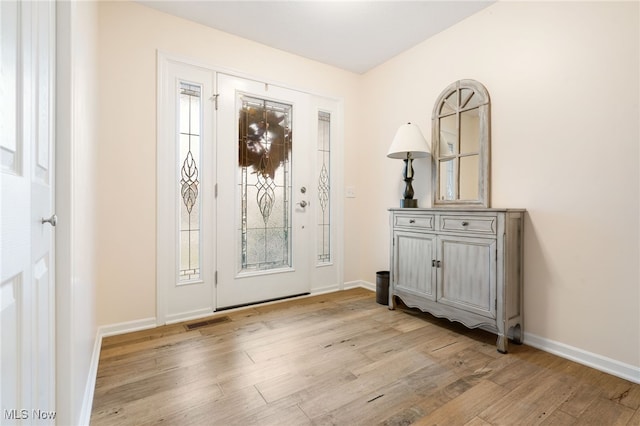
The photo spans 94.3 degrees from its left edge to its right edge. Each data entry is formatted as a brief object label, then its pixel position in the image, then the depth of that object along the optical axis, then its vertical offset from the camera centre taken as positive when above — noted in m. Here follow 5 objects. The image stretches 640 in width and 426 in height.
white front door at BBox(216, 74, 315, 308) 2.70 +0.19
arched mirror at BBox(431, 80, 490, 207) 2.34 +0.56
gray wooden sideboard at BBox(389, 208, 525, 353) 1.95 -0.40
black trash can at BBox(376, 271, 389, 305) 2.91 -0.77
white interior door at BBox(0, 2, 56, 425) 0.57 -0.01
